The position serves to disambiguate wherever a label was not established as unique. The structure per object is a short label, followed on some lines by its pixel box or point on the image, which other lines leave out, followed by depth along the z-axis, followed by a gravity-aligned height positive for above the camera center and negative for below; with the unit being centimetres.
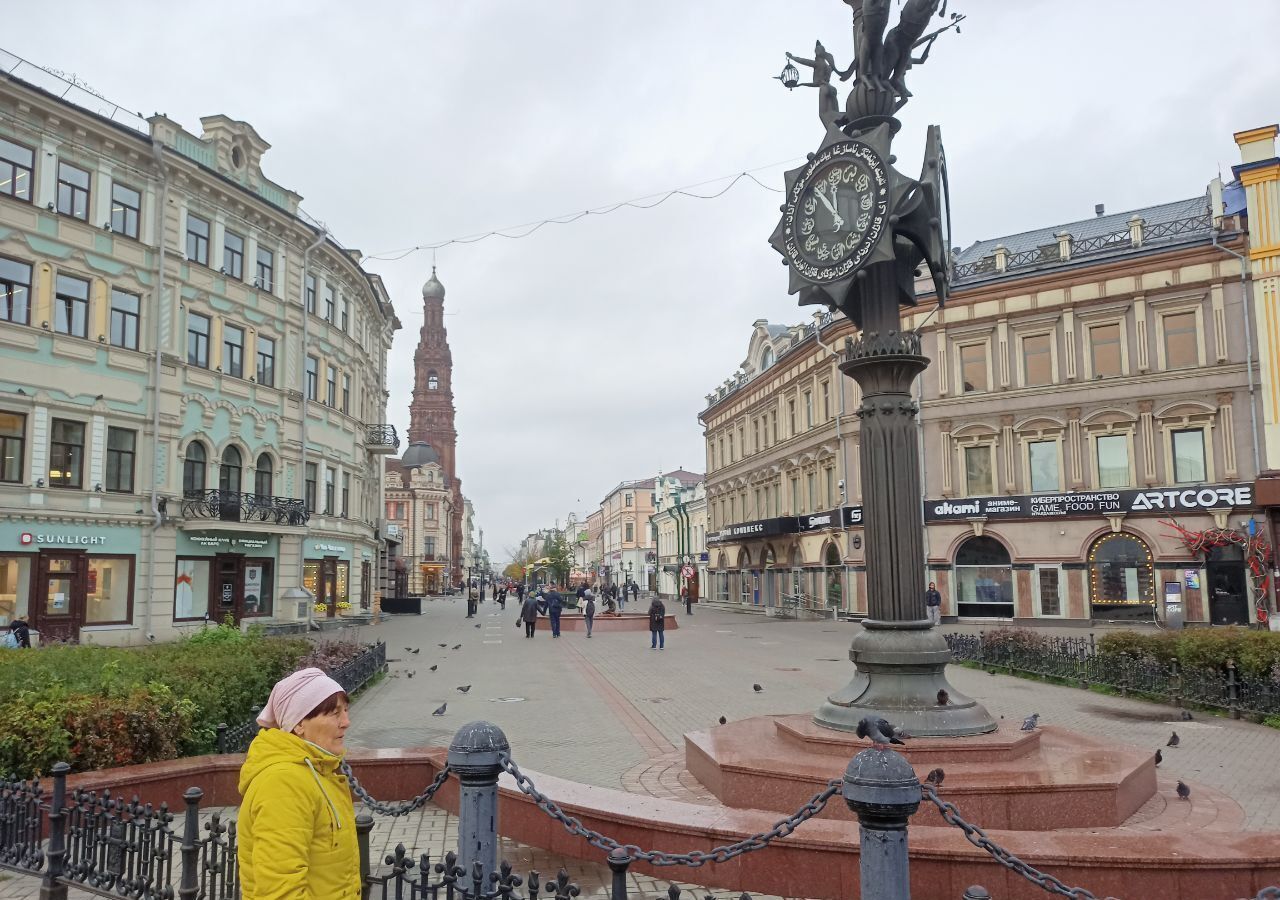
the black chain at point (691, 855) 436 -136
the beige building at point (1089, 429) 3011 +469
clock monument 824 +274
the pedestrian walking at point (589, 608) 3219 -158
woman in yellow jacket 322 -86
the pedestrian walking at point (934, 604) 2805 -137
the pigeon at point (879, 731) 431 -82
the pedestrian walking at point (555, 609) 3206 -159
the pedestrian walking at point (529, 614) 3210 -175
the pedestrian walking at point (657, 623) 2647 -174
